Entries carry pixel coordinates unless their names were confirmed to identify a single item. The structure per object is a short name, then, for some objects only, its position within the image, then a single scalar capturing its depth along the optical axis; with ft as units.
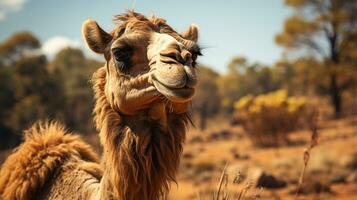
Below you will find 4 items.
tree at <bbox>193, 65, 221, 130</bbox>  178.88
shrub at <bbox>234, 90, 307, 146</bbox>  76.07
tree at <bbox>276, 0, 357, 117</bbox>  105.19
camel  9.73
